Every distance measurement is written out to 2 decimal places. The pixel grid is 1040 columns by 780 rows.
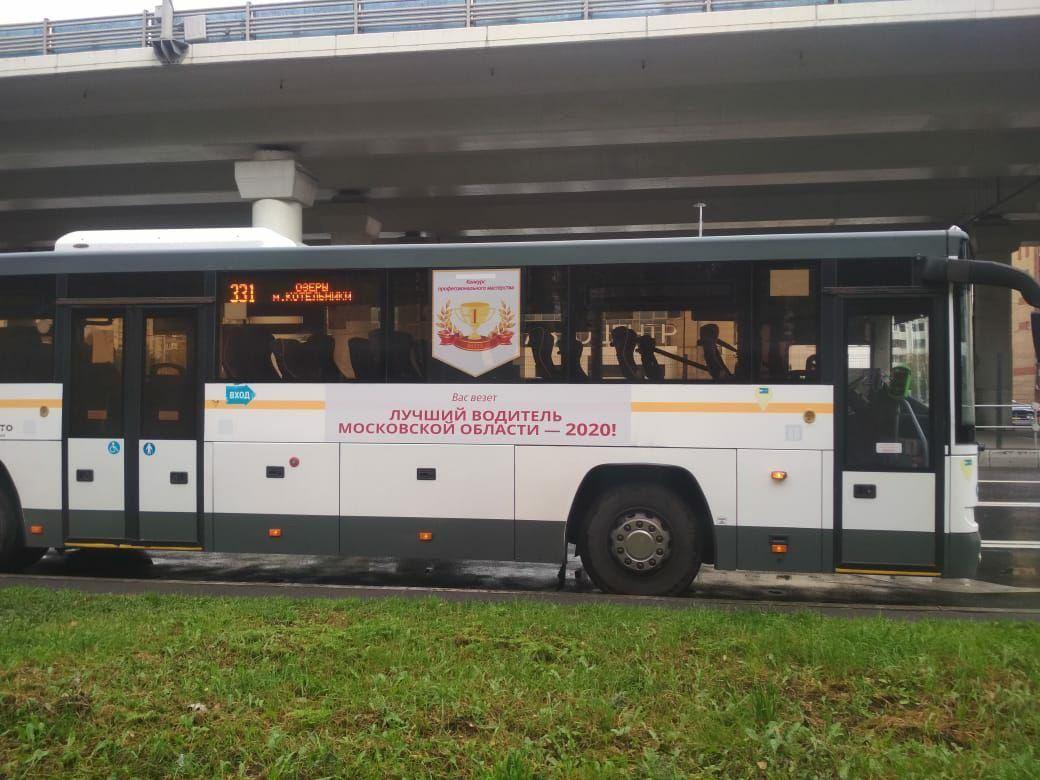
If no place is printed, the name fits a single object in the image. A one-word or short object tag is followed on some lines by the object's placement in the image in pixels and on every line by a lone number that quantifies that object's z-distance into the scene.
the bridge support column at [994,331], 25.45
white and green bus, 7.43
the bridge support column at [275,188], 20.47
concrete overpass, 16.30
